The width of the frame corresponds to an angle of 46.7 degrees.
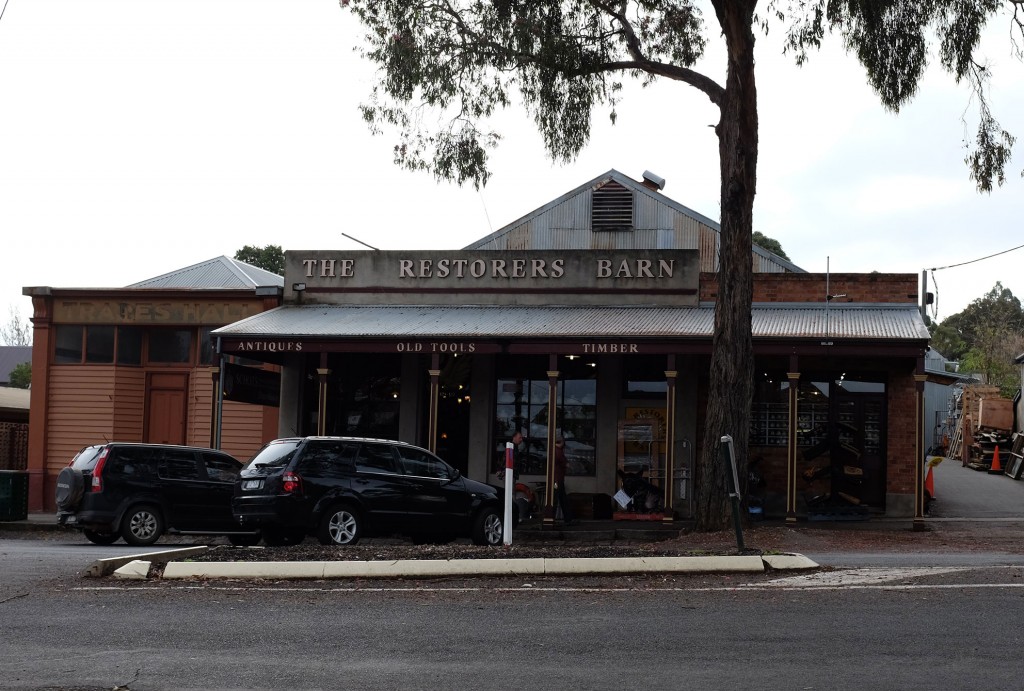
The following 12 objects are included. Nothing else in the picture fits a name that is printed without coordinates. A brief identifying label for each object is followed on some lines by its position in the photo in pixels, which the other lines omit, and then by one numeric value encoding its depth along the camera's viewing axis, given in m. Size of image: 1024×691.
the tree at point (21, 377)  63.15
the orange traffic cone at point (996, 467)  33.47
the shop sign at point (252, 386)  22.75
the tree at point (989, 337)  51.75
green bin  22.61
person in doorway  22.02
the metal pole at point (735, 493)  12.50
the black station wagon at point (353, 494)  15.93
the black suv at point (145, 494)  18.09
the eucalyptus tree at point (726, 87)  17.38
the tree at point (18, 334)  100.81
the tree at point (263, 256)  66.25
